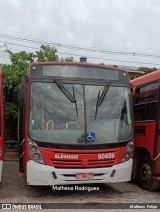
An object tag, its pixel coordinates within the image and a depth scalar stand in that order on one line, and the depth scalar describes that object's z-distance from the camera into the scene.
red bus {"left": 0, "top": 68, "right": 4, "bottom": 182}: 7.67
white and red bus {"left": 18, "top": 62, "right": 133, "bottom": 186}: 7.44
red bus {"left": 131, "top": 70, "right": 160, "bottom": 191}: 8.37
